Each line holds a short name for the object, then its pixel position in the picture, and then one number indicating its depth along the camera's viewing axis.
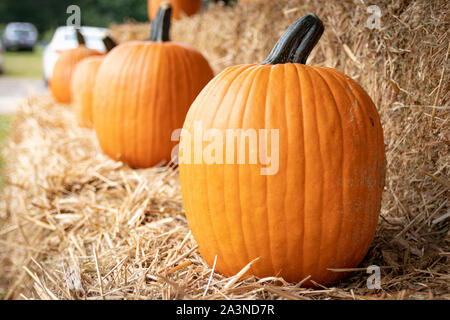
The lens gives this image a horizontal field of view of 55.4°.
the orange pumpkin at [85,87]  4.06
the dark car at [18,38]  28.31
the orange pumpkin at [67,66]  5.58
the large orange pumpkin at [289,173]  1.39
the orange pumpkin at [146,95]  2.69
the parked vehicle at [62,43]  8.94
